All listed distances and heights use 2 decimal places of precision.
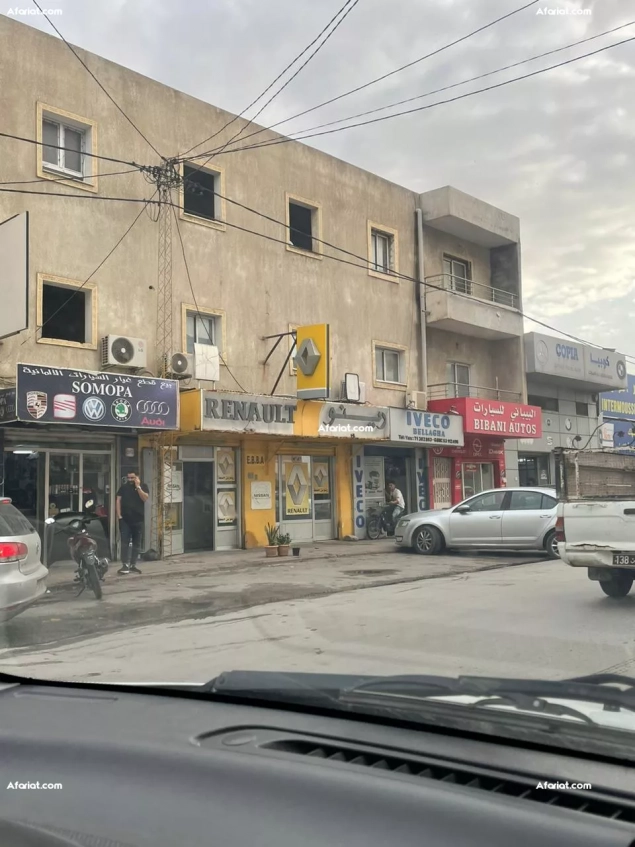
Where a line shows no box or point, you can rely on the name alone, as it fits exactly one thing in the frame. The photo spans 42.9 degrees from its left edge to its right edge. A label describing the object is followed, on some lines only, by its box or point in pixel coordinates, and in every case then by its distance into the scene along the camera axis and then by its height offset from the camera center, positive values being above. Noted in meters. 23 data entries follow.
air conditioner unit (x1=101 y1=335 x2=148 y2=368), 15.27 +2.57
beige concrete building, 15.09 +4.55
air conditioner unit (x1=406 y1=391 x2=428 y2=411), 22.16 +2.26
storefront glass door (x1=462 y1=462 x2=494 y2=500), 25.23 +0.12
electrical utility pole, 16.31 +2.99
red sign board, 22.67 +1.89
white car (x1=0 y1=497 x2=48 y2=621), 7.32 -0.71
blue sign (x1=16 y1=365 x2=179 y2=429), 13.12 +1.54
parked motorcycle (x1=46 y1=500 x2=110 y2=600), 10.96 -1.04
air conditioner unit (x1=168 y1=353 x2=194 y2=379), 15.99 +2.37
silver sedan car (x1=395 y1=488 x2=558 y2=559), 15.30 -0.84
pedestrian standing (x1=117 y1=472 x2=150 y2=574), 13.69 -0.48
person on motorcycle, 21.08 -0.57
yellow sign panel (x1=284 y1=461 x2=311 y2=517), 19.83 -0.11
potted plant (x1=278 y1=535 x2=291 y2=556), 16.44 -1.23
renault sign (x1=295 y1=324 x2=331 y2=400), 17.78 +2.67
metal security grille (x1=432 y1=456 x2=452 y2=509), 23.86 -0.05
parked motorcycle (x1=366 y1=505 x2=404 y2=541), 21.09 -1.04
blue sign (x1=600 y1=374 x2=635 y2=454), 32.78 +2.90
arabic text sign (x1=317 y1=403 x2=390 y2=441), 18.50 +1.45
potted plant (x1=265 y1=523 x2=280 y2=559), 16.41 -1.16
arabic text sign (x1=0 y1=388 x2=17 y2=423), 13.29 +1.38
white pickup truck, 8.97 -0.50
